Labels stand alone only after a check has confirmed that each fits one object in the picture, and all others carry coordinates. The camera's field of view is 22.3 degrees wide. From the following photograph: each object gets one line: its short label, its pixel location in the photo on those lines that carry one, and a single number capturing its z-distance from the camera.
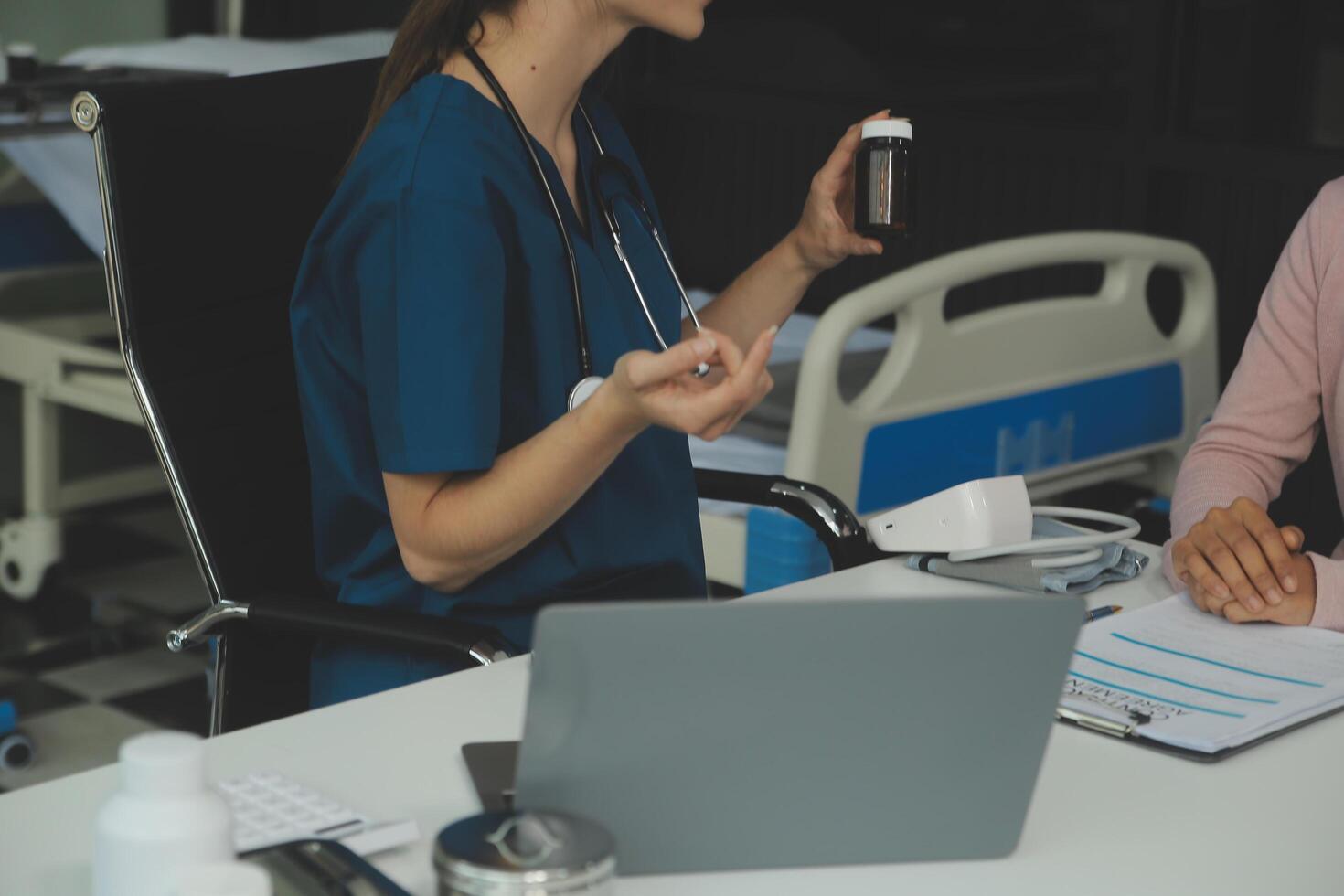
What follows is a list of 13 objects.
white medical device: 2.36
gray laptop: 1.86
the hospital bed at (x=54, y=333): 4.26
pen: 2.33
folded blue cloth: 2.36
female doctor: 2.30
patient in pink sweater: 2.61
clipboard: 2.12
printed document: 2.15
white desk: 1.96
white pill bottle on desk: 1.78
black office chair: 2.44
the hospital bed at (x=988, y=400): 2.94
